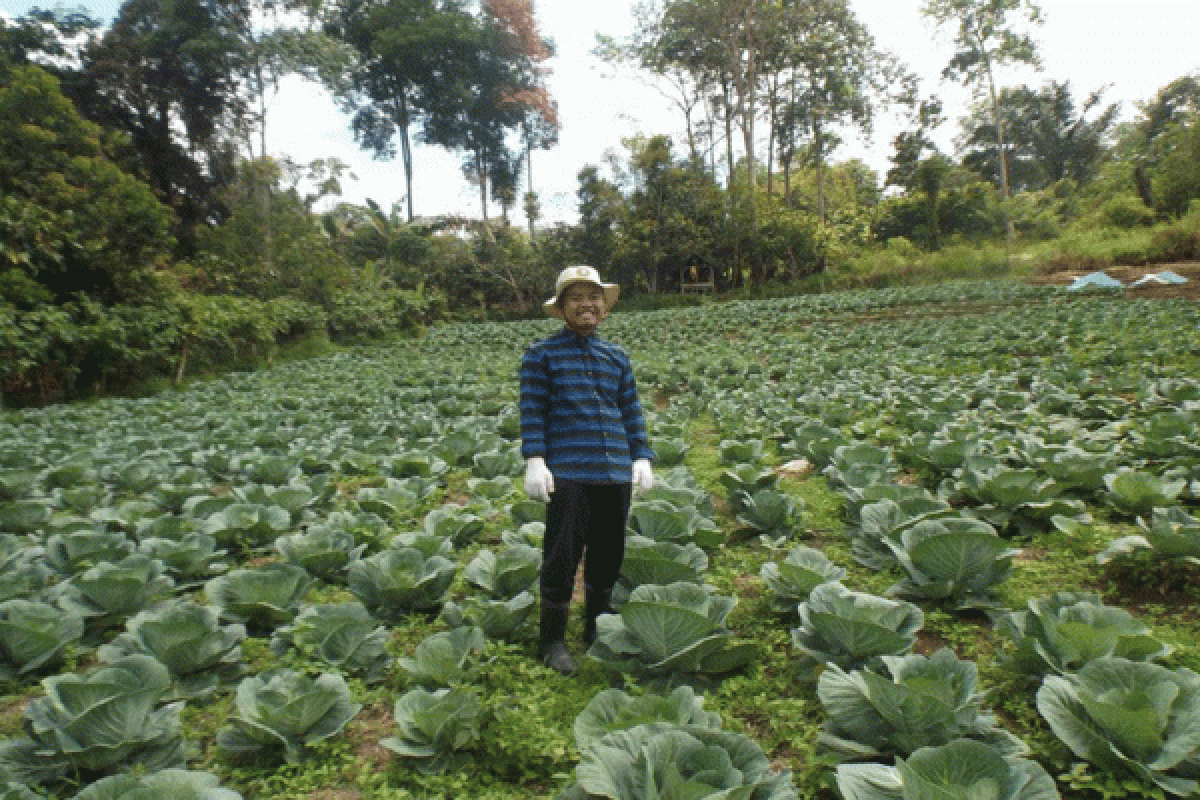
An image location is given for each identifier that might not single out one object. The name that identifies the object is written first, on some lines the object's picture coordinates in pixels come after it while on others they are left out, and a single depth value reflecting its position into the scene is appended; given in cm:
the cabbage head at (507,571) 327
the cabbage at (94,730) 212
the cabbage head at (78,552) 369
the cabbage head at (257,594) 315
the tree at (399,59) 3875
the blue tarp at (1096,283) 1931
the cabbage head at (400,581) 327
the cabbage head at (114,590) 315
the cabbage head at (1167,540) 291
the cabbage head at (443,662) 256
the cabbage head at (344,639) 278
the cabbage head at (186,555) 373
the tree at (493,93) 4091
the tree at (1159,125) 3316
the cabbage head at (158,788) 171
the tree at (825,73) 3450
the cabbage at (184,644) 265
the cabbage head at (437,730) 222
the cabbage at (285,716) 227
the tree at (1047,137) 5012
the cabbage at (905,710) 196
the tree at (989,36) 3616
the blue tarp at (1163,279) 1905
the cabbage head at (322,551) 373
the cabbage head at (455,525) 404
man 276
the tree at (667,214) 3184
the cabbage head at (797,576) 297
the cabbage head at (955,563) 285
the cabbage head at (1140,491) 366
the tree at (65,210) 1256
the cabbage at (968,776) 157
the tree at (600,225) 3350
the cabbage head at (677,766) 162
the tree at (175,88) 2242
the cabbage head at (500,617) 297
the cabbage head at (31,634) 275
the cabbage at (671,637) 246
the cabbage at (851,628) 240
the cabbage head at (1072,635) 220
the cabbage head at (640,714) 195
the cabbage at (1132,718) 180
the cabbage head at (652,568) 305
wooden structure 3303
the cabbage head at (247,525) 422
